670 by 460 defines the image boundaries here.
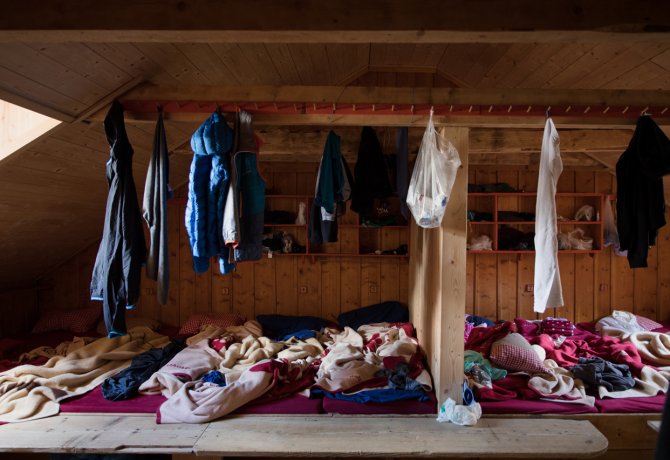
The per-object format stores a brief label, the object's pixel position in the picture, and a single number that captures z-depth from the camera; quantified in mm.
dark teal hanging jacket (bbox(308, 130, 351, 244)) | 2184
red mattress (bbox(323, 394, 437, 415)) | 2074
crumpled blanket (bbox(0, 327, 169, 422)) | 2061
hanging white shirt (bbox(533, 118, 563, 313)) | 1684
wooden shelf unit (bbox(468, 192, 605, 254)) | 3598
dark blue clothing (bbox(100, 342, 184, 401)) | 2207
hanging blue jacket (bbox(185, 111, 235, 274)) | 1647
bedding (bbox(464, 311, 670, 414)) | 2156
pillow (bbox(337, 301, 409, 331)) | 3458
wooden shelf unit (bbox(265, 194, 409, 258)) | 3688
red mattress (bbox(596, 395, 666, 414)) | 2143
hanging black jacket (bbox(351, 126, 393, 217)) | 2301
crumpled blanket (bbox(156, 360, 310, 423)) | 1981
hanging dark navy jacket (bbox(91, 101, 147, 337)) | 1558
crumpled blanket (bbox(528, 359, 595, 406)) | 2174
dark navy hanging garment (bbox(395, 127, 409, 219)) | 2227
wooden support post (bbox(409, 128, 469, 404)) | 1970
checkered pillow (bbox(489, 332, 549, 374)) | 2393
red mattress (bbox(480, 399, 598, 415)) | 2094
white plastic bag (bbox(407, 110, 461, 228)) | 1764
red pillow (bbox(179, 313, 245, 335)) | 3379
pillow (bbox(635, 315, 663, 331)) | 3318
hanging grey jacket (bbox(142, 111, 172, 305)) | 1630
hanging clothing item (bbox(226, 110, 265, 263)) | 1711
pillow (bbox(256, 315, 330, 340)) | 3443
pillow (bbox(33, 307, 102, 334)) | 3430
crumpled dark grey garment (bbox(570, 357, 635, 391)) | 2305
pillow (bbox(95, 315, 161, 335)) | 3449
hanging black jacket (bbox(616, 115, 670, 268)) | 1751
